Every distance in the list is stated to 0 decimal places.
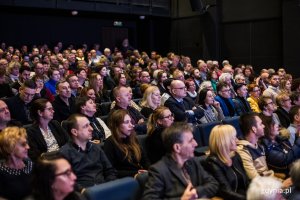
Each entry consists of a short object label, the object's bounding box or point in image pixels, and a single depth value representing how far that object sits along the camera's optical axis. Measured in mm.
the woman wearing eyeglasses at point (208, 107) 4887
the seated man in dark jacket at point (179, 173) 2393
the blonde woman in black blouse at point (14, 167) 2475
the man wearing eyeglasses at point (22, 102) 4383
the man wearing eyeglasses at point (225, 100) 5326
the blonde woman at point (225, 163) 2709
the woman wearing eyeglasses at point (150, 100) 4551
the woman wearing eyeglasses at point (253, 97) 5602
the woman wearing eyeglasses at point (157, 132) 3359
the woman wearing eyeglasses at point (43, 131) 3348
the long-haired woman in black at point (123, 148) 3088
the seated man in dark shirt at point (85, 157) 2877
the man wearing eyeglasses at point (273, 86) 6040
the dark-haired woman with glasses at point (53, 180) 1979
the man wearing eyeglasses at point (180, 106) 4516
